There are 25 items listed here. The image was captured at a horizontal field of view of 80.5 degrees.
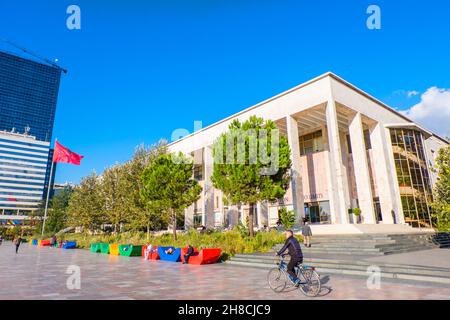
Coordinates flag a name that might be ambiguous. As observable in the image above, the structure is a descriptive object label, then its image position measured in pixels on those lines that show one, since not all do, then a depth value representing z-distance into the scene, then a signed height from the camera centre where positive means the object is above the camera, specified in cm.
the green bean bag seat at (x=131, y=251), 2012 -183
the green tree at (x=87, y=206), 3491 +277
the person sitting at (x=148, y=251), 1767 -164
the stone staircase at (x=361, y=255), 903 -158
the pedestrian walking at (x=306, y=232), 1653 -55
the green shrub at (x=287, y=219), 2156 +34
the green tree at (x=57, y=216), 5253 +222
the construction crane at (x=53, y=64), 17338 +10420
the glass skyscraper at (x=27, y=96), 14450 +7425
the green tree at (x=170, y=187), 2277 +326
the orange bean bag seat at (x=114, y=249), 2198 -190
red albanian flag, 3500 +930
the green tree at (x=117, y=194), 2862 +379
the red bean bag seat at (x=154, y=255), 1745 -188
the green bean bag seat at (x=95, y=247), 2522 -191
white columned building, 2572 +713
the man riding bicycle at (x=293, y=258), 700 -89
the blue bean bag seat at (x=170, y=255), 1570 -176
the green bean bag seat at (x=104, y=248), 2378 -188
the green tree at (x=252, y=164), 1912 +433
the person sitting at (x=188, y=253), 1486 -155
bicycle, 682 -148
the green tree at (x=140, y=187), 2623 +378
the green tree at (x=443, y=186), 1523 +199
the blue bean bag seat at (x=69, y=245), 3166 -208
